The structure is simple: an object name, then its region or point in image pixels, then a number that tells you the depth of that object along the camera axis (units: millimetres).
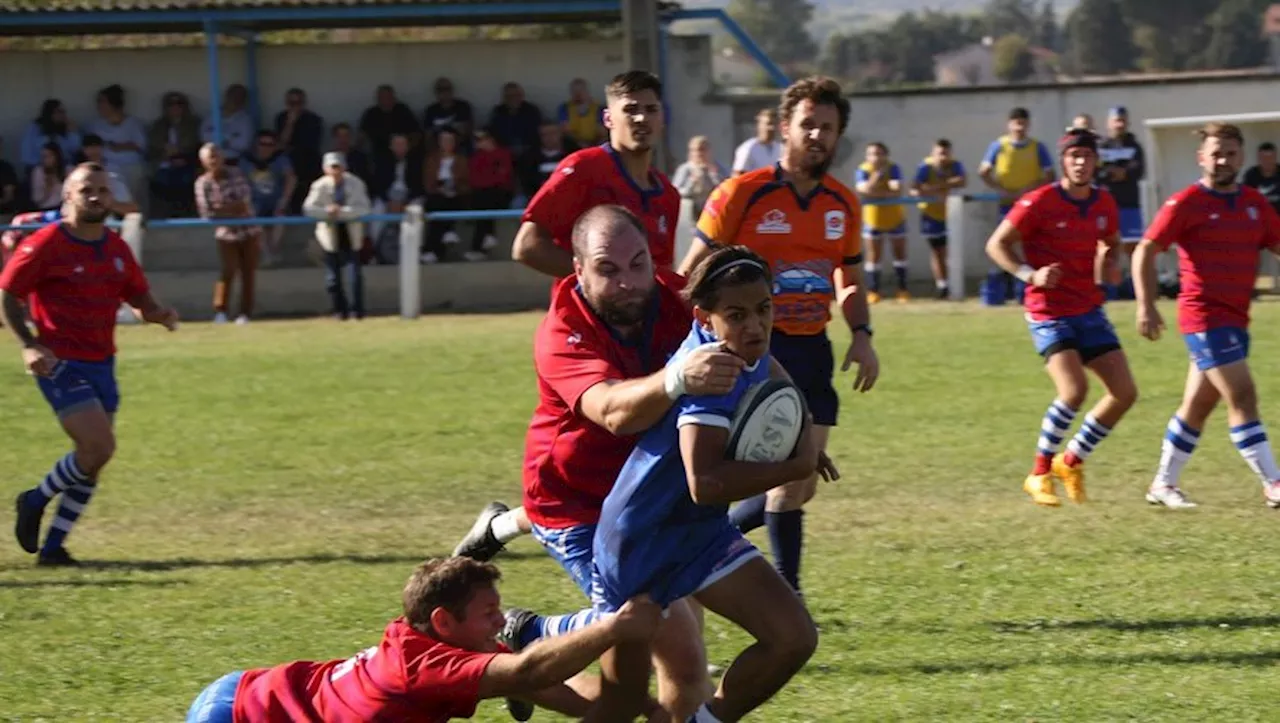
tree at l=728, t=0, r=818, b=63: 117562
